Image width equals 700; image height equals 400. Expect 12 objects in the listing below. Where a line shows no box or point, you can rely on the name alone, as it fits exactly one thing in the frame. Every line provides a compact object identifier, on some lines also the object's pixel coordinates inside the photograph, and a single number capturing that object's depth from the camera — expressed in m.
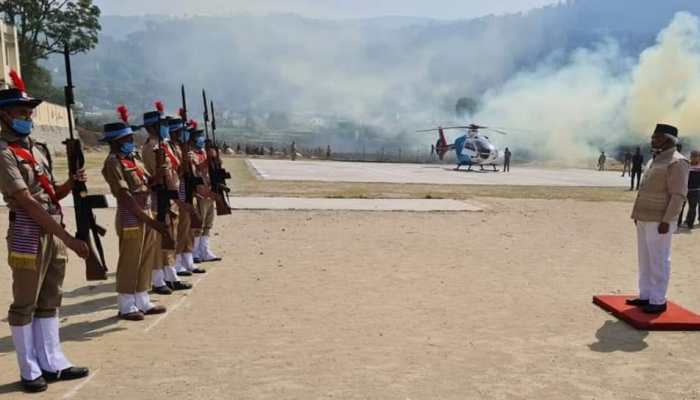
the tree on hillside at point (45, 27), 57.81
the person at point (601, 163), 48.41
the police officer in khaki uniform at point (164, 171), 7.07
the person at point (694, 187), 14.18
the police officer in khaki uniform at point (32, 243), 4.38
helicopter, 39.09
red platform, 6.43
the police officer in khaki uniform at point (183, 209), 7.97
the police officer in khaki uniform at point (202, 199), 8.91
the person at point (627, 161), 38.37
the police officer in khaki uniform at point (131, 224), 6.12
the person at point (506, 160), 40.34
